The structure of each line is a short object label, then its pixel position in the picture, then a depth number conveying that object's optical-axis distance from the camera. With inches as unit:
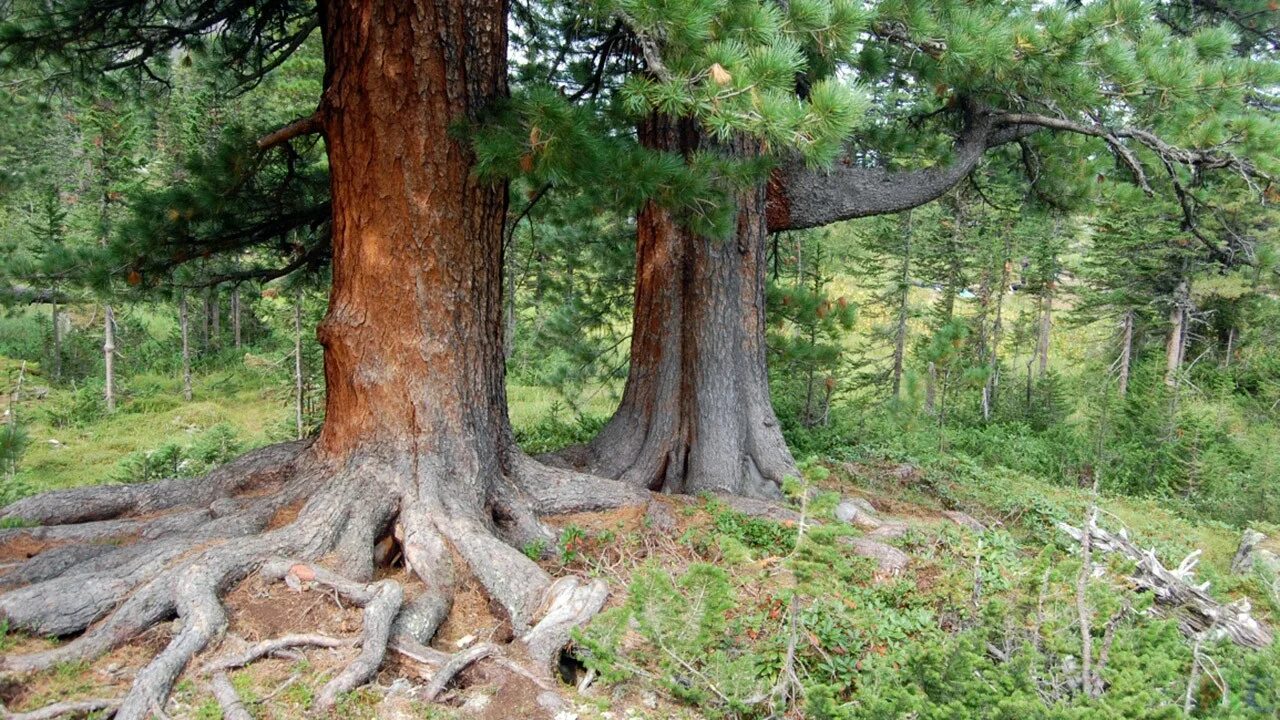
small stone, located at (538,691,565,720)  94.8
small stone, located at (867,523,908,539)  174.7
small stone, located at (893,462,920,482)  271.0
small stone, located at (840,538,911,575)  152.5
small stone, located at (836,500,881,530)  187.9
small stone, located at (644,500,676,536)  168.7
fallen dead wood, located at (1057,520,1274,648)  126.4
